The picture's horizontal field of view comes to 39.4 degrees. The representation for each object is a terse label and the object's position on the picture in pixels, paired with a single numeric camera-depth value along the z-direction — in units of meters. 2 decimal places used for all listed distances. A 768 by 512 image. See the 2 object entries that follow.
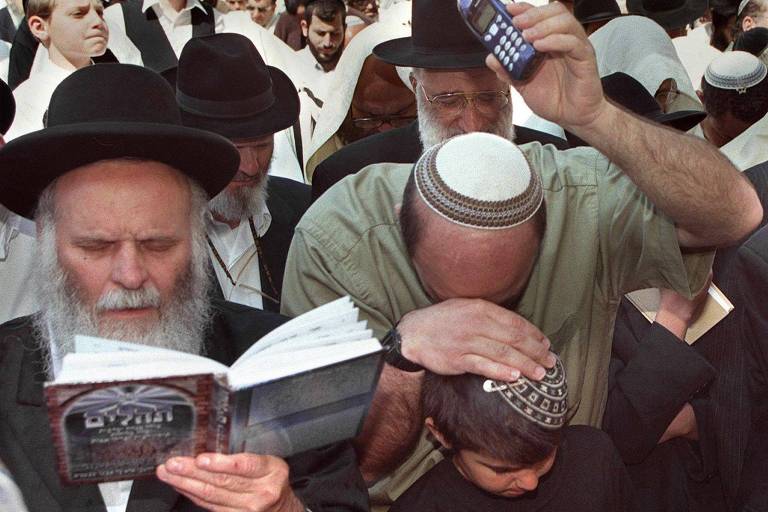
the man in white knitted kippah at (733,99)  5.14
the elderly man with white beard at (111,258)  2.54
